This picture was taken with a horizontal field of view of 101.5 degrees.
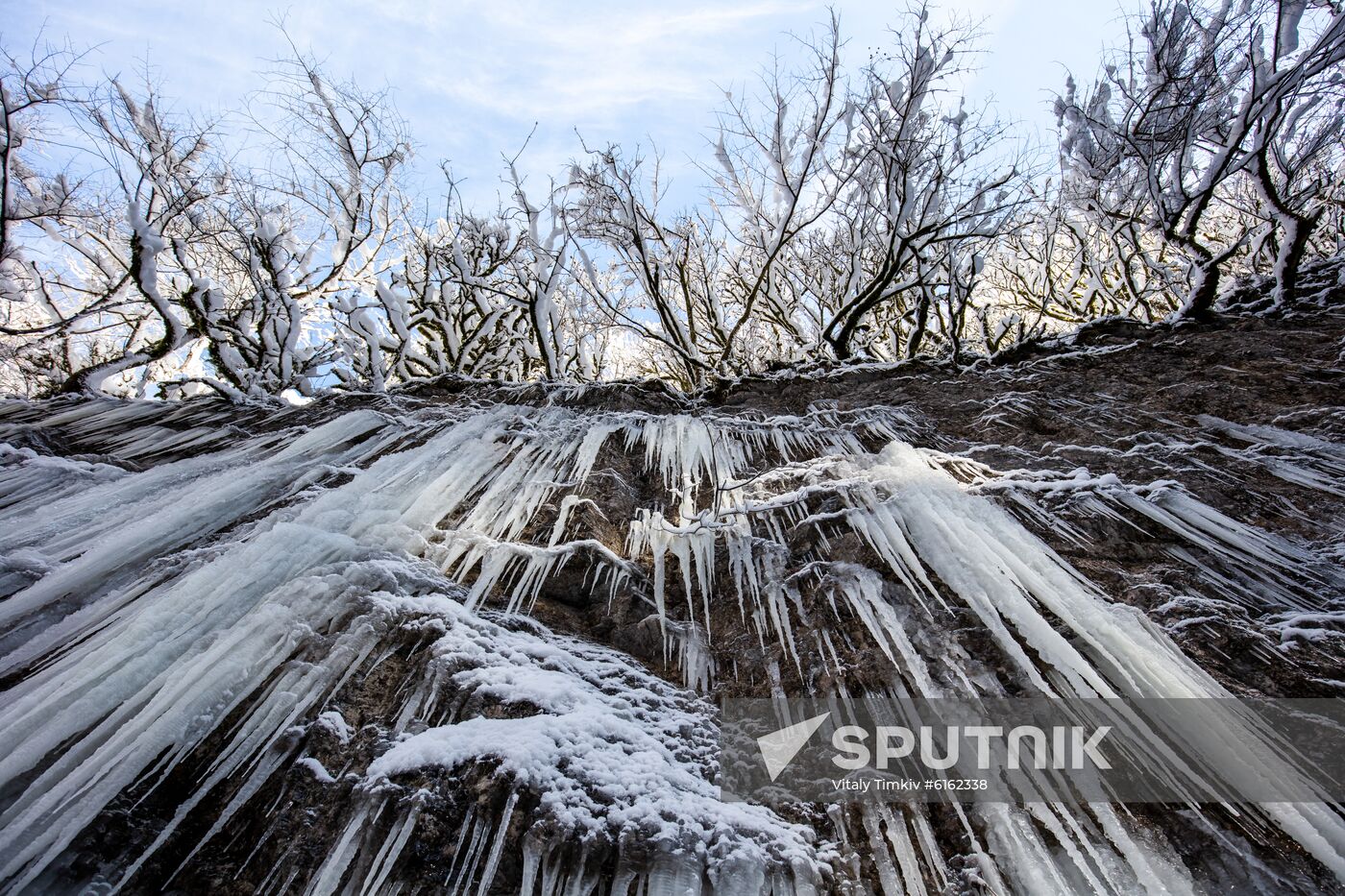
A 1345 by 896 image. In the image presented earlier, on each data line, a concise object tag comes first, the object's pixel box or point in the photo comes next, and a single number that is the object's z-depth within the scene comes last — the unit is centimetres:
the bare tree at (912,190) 556
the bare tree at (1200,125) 422
